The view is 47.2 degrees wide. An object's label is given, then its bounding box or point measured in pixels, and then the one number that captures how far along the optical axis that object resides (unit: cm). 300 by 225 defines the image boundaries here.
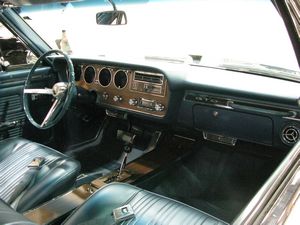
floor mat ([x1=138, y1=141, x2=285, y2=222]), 257
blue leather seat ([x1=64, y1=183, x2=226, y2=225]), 153
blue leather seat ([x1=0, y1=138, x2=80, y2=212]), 189
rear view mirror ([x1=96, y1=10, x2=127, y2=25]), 255
